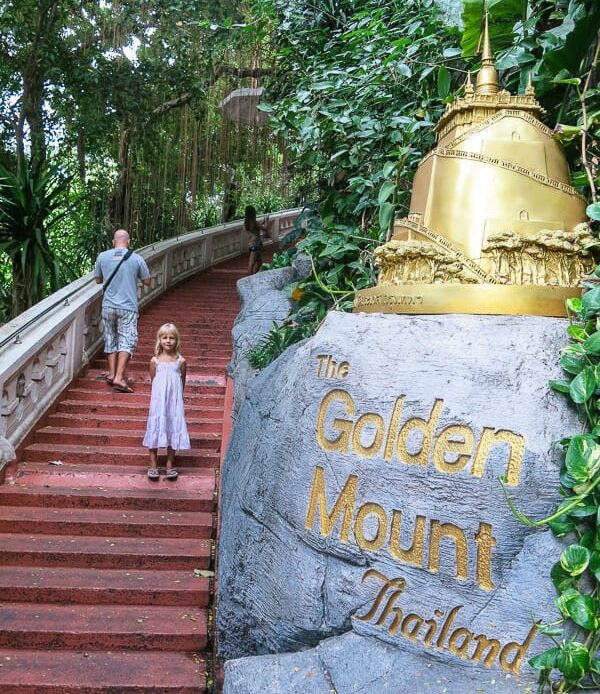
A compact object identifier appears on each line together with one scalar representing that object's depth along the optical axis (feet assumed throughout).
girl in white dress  17.12
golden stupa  8.77
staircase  12.20
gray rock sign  7.63
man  22.38
